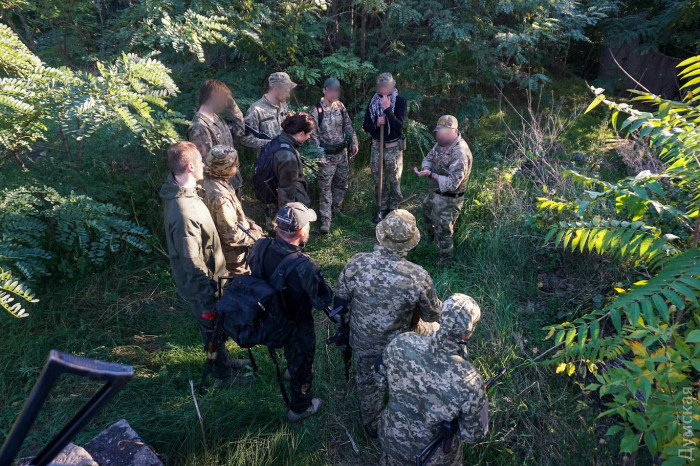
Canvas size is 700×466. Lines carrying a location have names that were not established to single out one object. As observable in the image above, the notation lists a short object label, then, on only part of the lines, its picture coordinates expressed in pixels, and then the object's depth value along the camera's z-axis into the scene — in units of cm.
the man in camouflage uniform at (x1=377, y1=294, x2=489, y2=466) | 254
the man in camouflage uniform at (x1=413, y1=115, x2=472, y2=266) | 514
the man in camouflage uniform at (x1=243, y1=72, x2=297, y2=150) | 564
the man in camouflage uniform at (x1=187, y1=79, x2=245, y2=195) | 496
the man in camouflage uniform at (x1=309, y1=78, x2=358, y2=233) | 629
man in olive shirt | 349
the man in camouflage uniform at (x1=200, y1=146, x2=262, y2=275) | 409
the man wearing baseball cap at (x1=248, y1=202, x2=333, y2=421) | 320
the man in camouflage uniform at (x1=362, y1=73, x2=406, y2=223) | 643
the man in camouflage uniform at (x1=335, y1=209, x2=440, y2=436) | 320
